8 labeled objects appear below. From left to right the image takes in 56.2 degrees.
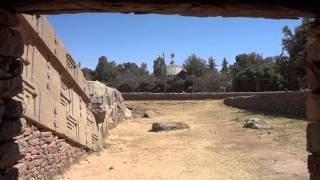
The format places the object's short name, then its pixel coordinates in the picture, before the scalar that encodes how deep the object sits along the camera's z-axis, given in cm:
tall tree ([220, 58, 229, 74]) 5124
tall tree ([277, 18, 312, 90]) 2182
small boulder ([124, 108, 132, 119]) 1667
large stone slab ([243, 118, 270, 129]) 1193
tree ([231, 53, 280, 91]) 2777
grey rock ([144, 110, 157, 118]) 1660
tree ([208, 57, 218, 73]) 4684
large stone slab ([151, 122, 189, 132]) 1231
